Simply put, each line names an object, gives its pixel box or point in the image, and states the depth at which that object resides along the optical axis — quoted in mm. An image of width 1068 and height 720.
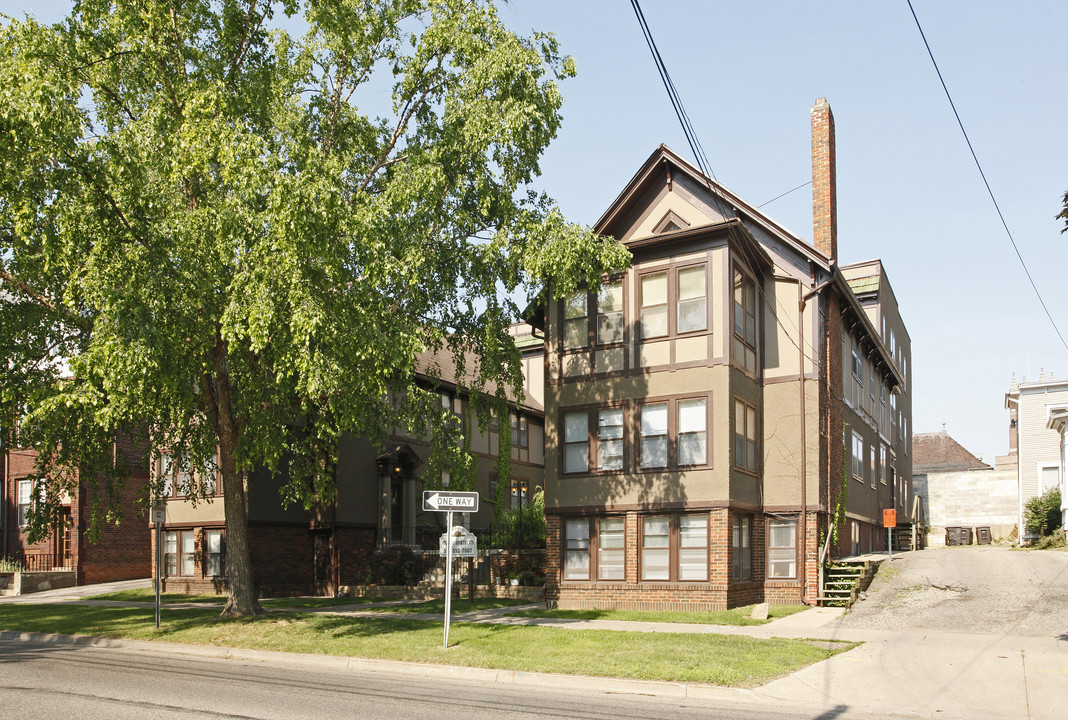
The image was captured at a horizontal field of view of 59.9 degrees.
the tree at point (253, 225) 15141
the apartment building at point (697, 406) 21438
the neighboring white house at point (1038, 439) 40875
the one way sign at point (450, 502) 15172
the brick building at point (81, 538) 32094
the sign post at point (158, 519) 18552
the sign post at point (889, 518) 26345
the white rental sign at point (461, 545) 15532
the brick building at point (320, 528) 28781
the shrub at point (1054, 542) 30997
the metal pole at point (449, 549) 15047
